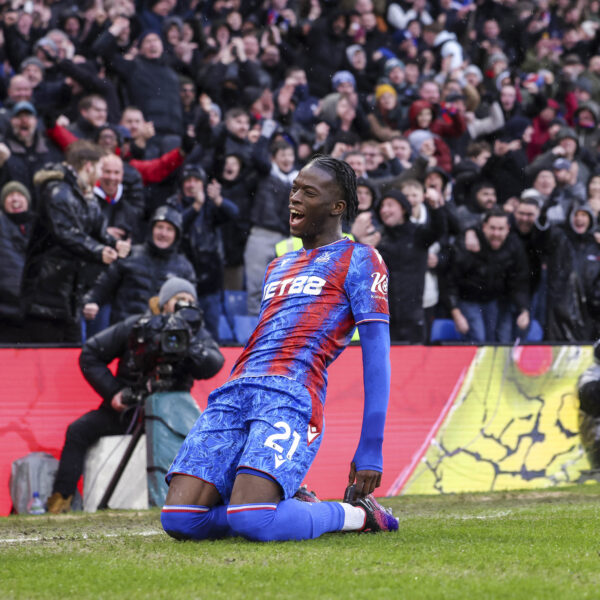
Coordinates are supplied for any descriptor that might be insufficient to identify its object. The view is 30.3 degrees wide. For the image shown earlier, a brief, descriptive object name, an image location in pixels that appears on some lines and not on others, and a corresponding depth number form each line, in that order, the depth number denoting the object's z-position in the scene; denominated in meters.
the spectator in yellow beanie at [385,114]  13.88
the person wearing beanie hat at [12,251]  8.84
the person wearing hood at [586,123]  16.25
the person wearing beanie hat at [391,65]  15.60
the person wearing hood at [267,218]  10.71
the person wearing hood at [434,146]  13.59
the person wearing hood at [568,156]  13.77
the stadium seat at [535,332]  11.79
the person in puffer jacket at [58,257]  8.75
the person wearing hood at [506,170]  13.76
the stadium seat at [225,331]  10.45
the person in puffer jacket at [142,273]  8.99
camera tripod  7.48
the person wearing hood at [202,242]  10.34
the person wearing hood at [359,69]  15.71
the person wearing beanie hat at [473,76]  15.98
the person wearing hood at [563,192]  12.95
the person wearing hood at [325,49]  15.58
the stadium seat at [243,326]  10.44
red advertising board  7.81
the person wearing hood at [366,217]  10.26
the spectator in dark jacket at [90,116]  11.03
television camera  7.39
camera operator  7.45
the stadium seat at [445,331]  11.16
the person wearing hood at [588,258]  12.19
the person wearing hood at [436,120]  14.12
